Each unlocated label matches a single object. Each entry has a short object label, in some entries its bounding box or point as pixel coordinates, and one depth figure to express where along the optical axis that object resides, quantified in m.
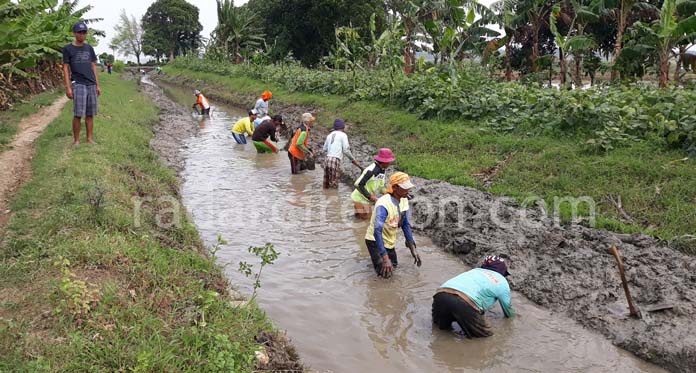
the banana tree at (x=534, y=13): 23.38
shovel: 5.01
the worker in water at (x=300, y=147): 10.68
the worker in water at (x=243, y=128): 14.81
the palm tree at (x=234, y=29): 35.38
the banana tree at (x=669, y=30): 11.60
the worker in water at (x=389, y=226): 6.02
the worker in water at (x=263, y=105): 15.28
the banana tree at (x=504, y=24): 21.46
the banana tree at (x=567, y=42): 14.60
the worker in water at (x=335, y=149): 9.55
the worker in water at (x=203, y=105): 21.70
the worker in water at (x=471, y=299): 4.95
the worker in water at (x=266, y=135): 13.12
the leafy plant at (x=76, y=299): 3.78
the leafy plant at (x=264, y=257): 4.38
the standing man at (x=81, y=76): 8.20
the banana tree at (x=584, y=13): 17.70
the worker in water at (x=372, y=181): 7.64
